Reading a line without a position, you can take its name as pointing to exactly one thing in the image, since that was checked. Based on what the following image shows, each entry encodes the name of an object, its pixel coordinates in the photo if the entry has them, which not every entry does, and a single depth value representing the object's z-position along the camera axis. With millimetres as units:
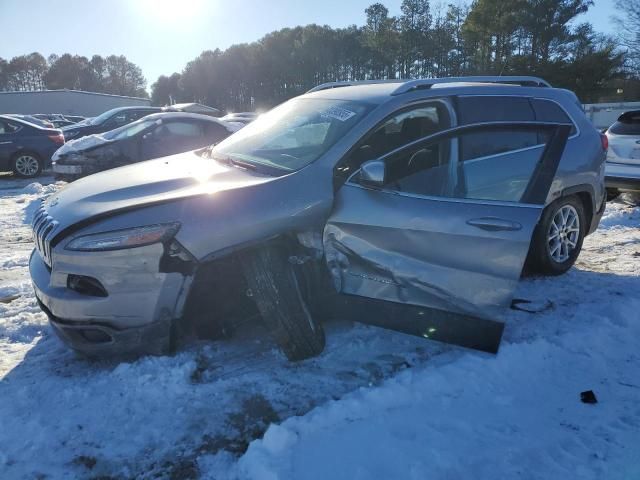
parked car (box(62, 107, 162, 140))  14148
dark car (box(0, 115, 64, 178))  12406
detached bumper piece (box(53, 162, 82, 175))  9750
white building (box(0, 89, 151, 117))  46797
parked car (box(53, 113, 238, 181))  9805
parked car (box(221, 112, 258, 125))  15617
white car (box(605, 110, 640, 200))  7074
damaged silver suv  2797
